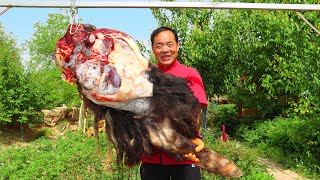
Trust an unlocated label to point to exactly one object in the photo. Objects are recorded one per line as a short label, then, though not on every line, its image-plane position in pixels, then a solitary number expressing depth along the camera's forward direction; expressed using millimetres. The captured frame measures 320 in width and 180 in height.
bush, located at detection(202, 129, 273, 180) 4005
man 1656
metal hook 1554
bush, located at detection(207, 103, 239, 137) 9379
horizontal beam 1596
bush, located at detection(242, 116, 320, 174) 5232
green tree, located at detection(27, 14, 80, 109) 10088
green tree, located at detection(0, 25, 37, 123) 9488
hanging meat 1441
